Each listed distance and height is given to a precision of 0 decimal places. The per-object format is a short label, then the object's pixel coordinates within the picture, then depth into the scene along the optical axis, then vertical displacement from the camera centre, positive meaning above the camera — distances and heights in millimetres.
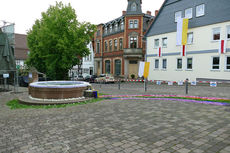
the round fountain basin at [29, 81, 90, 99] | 10492 -1017
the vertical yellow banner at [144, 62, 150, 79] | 16812 +480
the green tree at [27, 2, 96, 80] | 21812 +4323
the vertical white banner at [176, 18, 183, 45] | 22659 +5441
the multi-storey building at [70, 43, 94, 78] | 46875 +2365
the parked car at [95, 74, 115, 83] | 28578 -789
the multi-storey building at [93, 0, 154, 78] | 33469 +6617
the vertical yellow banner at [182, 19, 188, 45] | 22438 +5425
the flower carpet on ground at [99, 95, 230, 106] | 10098 -1543
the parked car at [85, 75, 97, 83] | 32725 -750
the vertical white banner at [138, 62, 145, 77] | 16962 +575
